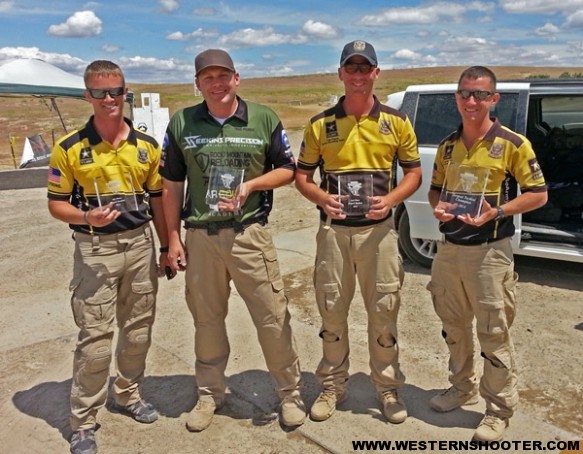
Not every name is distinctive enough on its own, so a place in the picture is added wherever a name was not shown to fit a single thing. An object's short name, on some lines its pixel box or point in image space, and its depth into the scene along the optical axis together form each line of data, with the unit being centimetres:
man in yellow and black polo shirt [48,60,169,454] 277
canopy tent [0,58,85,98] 1262
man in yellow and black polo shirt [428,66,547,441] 267
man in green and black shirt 277
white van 480
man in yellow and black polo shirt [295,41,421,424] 284
